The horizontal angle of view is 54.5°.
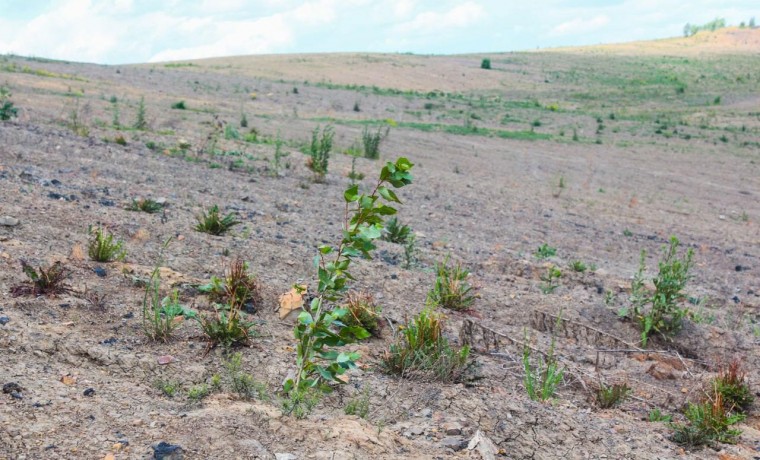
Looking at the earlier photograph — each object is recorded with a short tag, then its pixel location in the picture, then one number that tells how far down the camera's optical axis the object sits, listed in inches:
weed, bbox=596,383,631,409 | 135.3
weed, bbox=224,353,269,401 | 112.7
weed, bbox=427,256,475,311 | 174.7
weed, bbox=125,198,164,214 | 214.7
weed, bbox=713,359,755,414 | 143.0
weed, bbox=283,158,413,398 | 100.7
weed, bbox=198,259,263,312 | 149.9
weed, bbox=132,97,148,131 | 406.0
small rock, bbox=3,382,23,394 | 98.7
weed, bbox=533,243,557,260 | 258.8
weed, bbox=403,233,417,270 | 207.4
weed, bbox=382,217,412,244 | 242.5
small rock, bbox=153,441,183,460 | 89.9
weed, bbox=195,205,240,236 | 201.9
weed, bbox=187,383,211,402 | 108.7
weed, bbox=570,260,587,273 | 240.1
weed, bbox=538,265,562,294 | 207.5
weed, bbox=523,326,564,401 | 127.9
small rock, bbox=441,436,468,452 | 105.3
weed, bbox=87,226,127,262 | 158.8
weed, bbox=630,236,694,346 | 183.8
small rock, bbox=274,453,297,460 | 93.4
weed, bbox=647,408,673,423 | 132.3
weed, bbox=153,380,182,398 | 109.5
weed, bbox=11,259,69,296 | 134.6
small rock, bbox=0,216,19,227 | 171.5
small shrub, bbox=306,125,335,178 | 342.8
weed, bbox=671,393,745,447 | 122.0
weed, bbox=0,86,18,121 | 343.9
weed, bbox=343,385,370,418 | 111.0
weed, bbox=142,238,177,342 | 127.6
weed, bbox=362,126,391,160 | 451.8
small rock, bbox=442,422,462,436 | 110.0
